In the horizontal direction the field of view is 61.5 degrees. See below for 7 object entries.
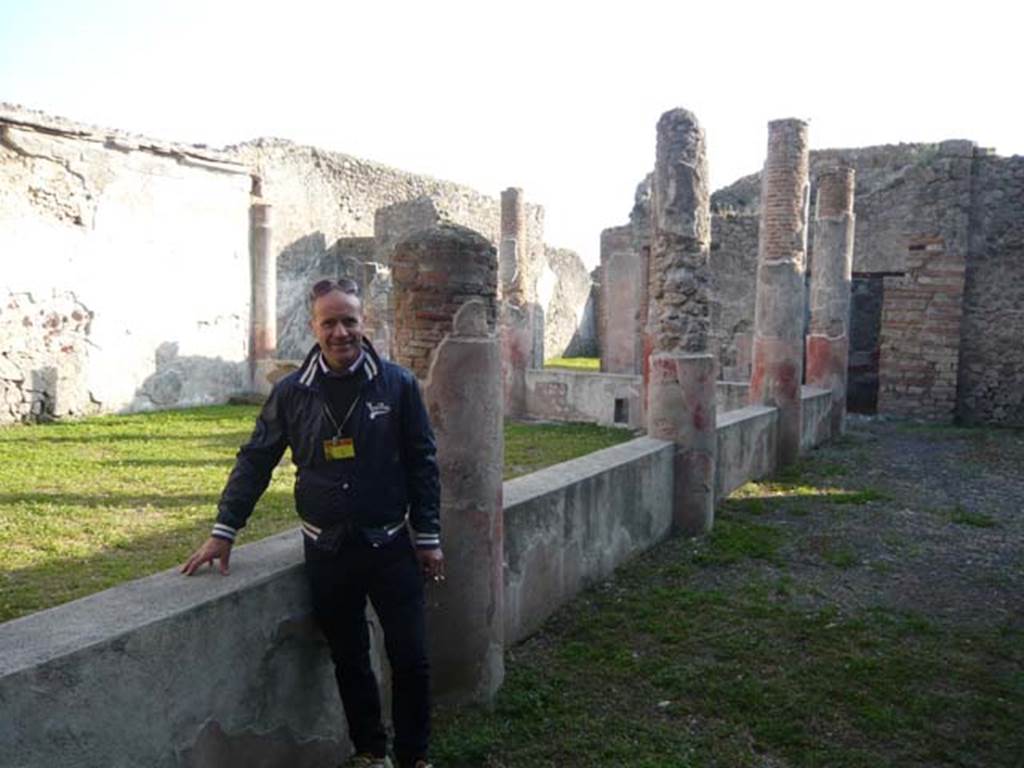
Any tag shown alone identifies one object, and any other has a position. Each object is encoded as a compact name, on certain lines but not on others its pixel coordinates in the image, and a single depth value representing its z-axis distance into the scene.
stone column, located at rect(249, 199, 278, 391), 14.93
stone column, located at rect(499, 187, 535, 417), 13.10
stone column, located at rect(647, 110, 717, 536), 6.42
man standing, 2.78
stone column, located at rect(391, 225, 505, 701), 3.41
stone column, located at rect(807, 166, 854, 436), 11.61
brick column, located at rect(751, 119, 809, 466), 9.30
